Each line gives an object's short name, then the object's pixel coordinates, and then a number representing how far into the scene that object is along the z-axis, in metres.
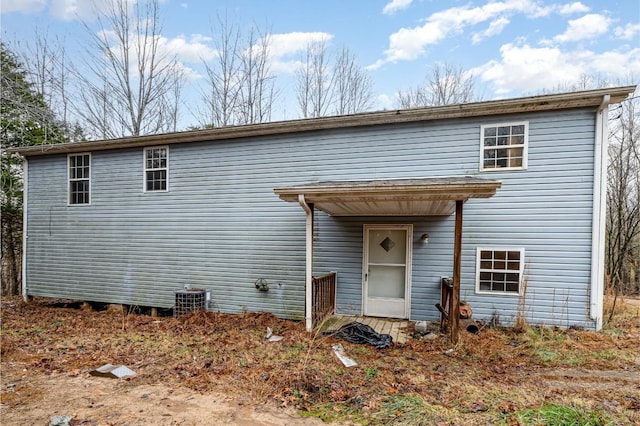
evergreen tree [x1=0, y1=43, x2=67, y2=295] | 6.21
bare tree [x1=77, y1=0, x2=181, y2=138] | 13.77
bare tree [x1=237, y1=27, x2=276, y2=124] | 14.73
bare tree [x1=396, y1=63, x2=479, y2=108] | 15.05
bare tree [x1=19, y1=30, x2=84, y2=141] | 11.65
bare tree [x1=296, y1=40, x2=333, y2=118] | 14.91
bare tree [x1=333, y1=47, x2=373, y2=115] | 14.95
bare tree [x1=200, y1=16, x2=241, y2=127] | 14.70
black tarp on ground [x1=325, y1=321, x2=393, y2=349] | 5.13
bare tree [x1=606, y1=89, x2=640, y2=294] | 11.33
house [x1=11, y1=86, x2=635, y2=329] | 5.59
